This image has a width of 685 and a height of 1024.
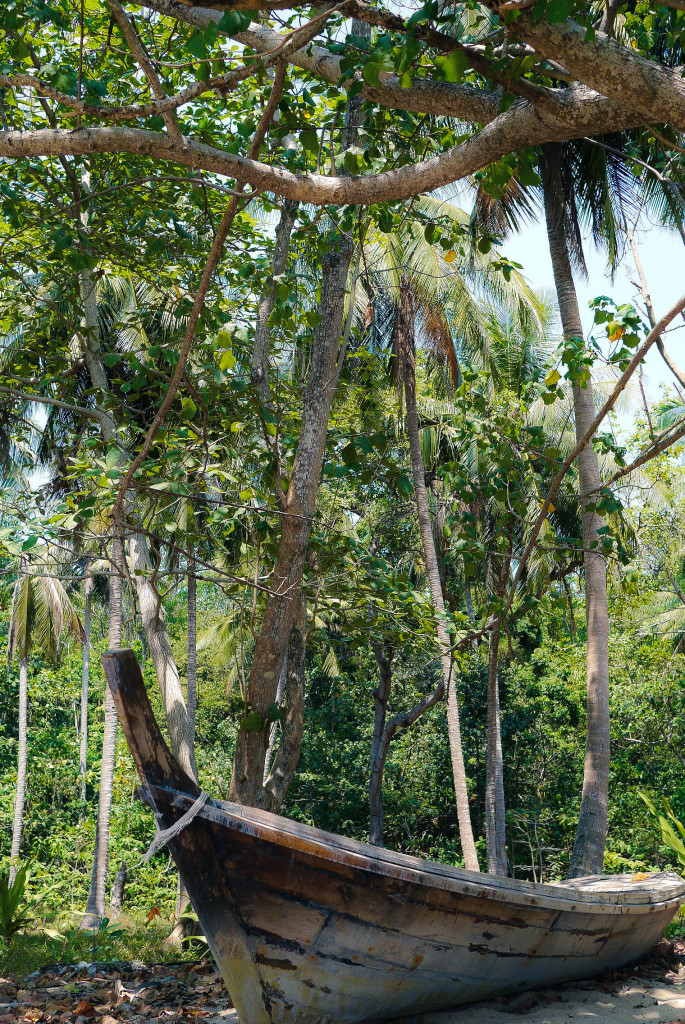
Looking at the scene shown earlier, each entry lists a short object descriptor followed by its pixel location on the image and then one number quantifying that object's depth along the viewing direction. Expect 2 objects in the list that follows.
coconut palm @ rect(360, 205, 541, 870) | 11.49
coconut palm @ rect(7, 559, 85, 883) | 16.31
